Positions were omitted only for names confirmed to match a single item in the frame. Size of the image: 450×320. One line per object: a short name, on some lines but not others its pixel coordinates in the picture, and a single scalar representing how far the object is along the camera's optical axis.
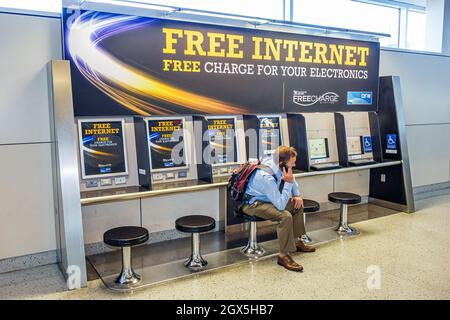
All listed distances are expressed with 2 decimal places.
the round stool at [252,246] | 3.92
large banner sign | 3.57
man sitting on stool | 3.60
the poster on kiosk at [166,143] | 3.86
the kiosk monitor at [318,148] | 4.92
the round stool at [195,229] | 3.46
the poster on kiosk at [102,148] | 3.58
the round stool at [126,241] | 3.15
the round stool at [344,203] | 4.45
